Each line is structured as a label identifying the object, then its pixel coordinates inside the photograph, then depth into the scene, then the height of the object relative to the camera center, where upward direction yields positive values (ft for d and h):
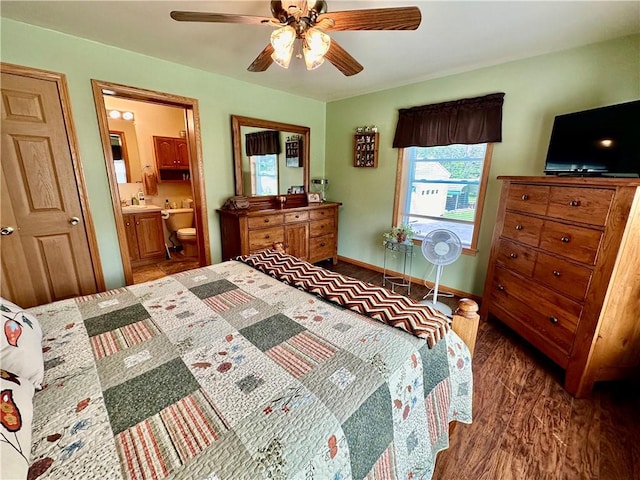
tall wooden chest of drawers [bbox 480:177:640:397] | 4.85 -1.91
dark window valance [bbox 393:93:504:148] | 8.13 +1.85
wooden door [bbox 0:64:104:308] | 6.29 -0.54
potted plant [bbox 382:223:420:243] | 9.98 -2.12
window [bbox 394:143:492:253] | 8.96 -0.36
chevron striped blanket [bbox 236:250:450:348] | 3.87 -2.06
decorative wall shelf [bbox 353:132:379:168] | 11.16 +1.20
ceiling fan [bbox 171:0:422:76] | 4.25 +2.58
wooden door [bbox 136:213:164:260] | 12.30 -2.81
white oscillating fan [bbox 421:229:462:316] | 7.82 -2.06
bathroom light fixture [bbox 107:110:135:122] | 12.01 +2.72
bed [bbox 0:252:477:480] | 2.17 -2.22
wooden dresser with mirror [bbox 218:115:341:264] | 9.82 -1.30
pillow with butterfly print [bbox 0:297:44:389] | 2.70 -1.87
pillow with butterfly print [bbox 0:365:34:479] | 1.83 -1.97
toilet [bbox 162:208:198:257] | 13.07 -2.65
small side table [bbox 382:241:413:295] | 10.39 -3.70
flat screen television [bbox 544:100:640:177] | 5.29 +0.80
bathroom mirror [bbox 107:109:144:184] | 12.56 +1.15
